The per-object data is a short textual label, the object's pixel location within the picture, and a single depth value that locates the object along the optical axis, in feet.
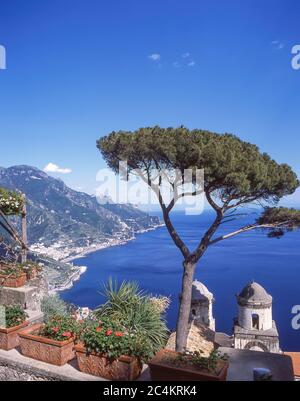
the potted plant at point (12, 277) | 21.15
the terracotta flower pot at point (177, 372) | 11.30
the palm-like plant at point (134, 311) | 19.84
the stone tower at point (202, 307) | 55.95
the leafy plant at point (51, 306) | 24.44
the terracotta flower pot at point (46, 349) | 13.42
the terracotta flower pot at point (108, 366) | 12.24
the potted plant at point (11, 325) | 14.90
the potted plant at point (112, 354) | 12.29
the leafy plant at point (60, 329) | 13.88
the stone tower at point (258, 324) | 54.19
